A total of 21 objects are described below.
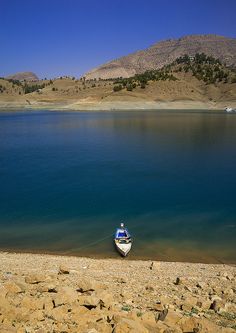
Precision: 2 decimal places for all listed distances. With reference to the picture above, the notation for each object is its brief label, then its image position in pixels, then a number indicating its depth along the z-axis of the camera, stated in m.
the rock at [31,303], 9.21
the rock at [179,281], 13.19
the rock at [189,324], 8.42
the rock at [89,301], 9.31
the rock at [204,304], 10.45
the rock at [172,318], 8.73
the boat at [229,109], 132.10
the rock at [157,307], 10.28
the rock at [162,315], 9.08
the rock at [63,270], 13.62
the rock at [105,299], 9.63
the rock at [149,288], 12.46
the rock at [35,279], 11.70
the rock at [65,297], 9.46
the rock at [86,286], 10.80
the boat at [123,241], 18.09
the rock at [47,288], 10.77
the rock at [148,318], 8.78
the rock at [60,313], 8.73
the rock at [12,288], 10.44
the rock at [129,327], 7.90
